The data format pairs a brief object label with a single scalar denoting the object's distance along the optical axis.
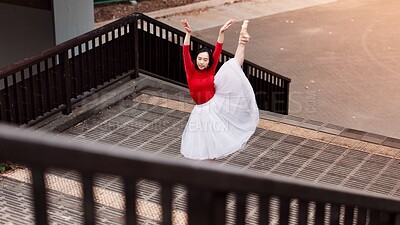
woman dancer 8.26
